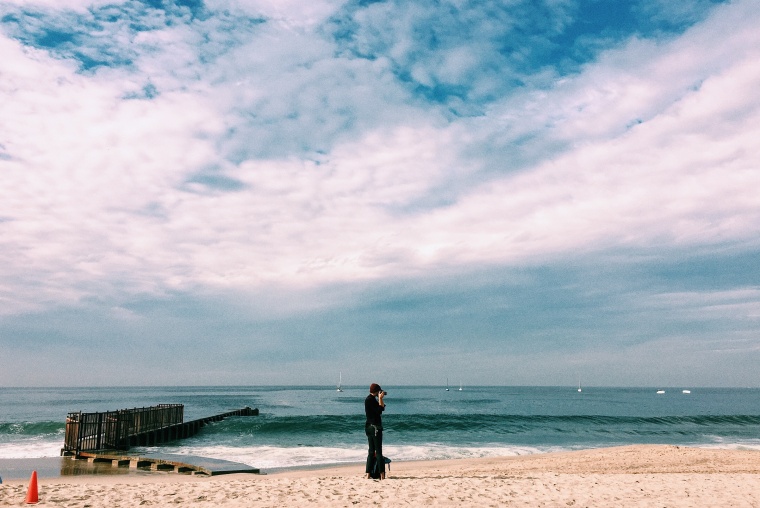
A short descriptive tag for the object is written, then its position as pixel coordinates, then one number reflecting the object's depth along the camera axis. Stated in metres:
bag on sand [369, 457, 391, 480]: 12.20
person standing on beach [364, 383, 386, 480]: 11.47
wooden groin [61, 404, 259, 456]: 21.00
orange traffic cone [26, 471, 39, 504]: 9.83
